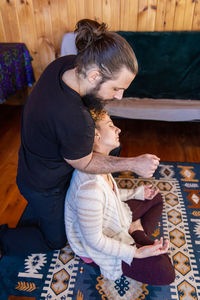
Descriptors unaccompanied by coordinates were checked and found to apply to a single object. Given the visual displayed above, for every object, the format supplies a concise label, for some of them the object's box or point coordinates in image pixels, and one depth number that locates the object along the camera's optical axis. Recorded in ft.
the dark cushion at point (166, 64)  8.22
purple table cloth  8.20
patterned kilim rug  4.29
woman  3.91
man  3.11
